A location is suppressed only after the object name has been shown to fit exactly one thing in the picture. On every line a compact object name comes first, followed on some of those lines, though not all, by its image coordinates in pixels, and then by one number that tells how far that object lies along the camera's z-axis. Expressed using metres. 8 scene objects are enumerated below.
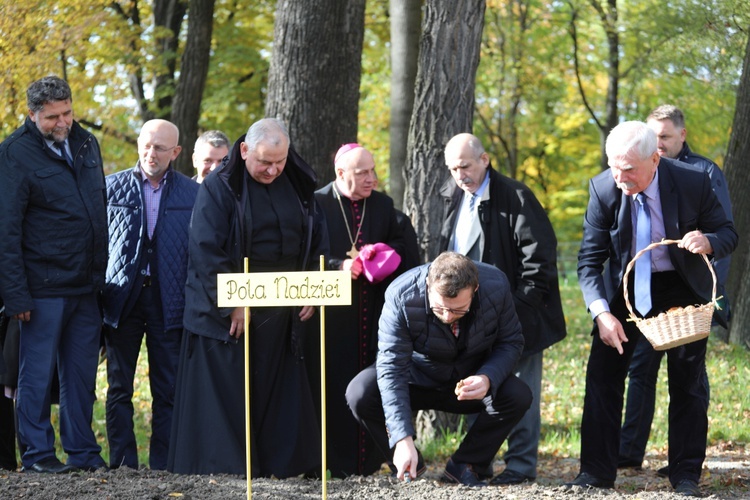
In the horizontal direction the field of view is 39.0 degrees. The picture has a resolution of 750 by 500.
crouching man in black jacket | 5.49
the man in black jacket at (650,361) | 6.70
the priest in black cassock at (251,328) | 5.94
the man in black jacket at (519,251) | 6.25
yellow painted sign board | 4.60
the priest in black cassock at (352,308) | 6.61
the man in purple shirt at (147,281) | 6.35
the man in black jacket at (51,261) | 5.78
